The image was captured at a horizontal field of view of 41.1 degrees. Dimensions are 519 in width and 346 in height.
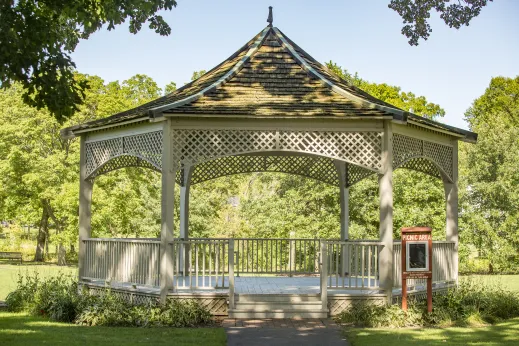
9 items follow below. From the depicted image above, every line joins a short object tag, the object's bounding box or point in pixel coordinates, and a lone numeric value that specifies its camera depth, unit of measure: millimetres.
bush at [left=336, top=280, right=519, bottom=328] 12094
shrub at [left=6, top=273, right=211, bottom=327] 12031
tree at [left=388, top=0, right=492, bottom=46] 16016
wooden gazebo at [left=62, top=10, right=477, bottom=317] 12562
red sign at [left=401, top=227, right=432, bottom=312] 12492
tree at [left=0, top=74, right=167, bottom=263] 33812
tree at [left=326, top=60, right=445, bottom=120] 40719
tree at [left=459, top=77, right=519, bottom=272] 29344
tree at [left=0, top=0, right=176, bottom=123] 10234
